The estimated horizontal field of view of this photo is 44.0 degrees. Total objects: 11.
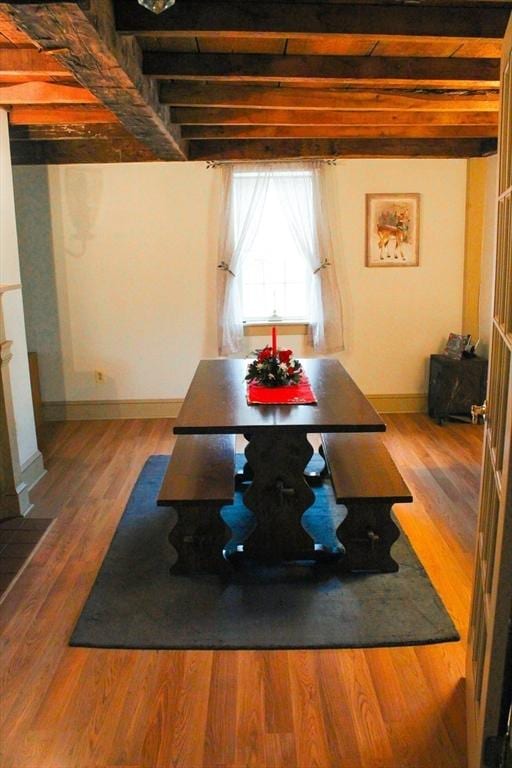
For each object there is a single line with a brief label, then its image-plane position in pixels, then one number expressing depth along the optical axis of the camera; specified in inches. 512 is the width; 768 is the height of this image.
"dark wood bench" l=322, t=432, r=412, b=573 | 114.0
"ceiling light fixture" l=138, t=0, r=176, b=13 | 69.0
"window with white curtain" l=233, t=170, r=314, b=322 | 216.5
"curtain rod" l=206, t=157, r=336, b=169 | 210.7
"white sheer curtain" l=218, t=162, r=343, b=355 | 215.0
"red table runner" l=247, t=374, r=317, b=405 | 126.7
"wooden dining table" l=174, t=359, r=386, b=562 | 112.3
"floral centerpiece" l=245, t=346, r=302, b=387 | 137.6
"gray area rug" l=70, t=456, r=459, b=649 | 101.0
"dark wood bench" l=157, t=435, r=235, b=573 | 113.7
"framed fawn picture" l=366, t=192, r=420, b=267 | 218.8
